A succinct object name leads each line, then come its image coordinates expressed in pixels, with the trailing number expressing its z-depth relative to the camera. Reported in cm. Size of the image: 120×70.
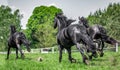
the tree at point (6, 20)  6147
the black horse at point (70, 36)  1138
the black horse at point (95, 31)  1644
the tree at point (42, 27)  6297
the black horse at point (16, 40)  1830
